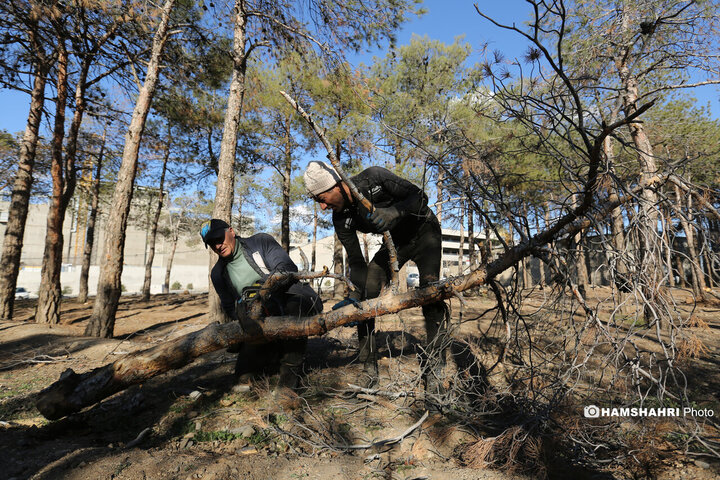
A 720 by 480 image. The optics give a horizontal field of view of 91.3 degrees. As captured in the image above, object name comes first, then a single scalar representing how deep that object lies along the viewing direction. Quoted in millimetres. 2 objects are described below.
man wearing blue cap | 2738
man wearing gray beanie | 2422
